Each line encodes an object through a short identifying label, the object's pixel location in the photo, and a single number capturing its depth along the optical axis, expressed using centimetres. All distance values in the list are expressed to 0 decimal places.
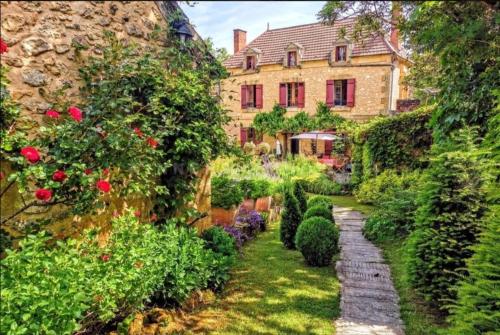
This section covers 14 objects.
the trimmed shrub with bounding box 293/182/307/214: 671
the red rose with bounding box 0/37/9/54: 241
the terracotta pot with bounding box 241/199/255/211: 841
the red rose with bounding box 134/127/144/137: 329
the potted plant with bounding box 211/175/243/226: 677
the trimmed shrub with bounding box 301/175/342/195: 1034
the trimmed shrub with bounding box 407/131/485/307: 361
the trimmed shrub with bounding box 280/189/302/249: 626
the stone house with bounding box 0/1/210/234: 285
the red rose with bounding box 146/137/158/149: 343
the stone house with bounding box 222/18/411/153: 1463
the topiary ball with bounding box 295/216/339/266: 523
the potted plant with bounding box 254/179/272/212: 847
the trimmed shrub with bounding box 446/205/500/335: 245
